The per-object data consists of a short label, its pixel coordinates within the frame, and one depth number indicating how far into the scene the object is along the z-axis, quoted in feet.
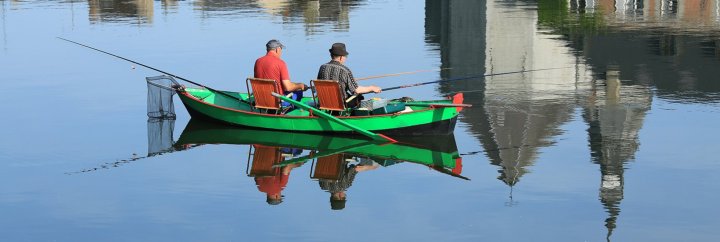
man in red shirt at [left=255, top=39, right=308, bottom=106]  100.58
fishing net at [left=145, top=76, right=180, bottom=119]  107.65
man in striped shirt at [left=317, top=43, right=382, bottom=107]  97.45
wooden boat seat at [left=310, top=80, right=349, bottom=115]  96.07
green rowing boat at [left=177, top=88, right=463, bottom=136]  95.66
